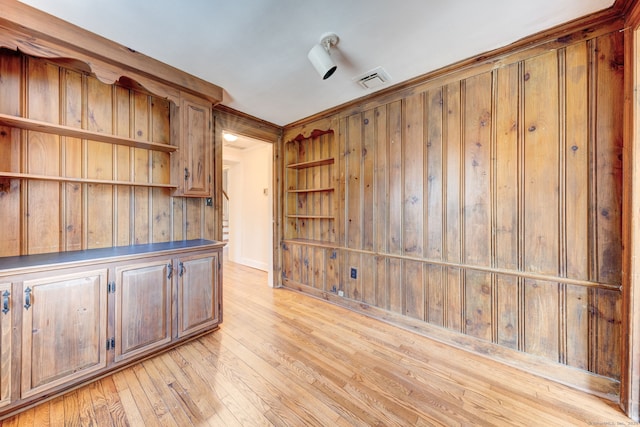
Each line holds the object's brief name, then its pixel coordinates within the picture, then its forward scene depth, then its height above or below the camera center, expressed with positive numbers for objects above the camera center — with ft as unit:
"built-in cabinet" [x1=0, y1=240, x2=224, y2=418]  4.67 -2.25
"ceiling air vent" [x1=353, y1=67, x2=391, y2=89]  7.30 +4.31
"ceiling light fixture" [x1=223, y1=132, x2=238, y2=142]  13.68 +4.44
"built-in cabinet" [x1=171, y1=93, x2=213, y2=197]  7.73 +2.26
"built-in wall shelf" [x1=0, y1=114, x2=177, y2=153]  5.23 +2.08
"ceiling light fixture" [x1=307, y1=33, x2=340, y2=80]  5.79 +3.84
